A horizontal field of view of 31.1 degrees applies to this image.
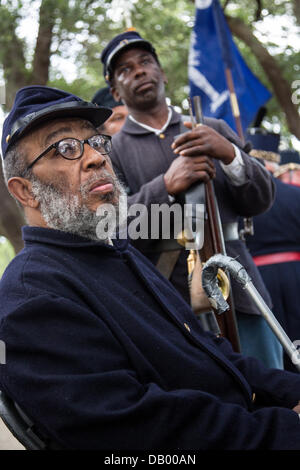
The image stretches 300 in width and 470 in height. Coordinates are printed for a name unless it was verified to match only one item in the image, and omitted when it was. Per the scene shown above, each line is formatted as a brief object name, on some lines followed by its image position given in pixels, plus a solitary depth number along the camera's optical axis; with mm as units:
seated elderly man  1649
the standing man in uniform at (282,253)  4352
